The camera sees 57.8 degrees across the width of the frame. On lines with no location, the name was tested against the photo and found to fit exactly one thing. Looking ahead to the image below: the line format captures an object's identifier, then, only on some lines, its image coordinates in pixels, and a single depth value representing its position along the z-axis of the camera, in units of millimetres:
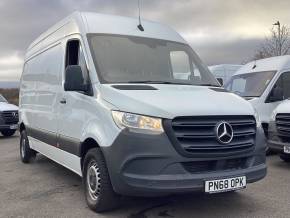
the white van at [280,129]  4873
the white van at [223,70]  9953
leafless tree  19755
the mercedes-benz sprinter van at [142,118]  2830
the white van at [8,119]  9991
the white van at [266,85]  5876
